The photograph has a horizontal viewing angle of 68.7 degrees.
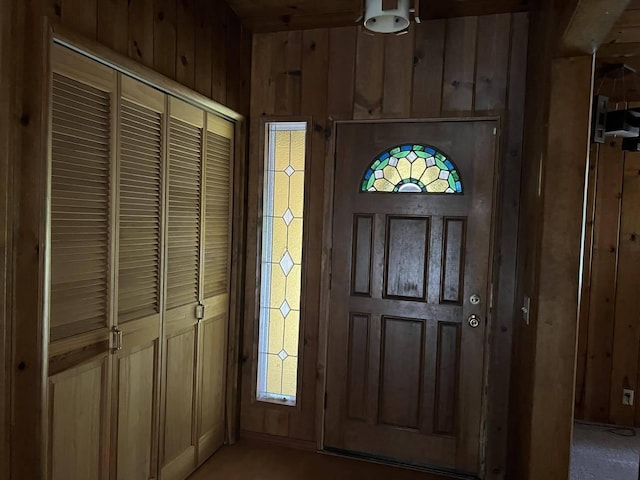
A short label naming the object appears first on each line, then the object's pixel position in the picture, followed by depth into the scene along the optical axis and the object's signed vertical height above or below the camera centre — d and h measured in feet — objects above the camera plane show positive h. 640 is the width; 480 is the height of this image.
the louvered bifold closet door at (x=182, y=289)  7.63 -1.21
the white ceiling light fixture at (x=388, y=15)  6.02 +2.79
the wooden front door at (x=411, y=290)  8.74 -1.21
